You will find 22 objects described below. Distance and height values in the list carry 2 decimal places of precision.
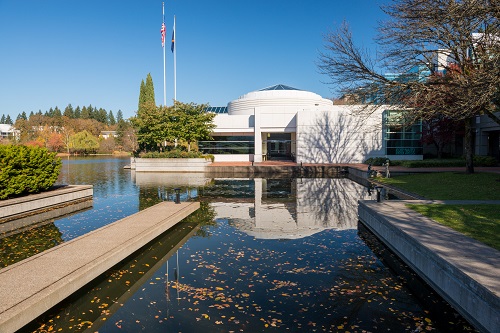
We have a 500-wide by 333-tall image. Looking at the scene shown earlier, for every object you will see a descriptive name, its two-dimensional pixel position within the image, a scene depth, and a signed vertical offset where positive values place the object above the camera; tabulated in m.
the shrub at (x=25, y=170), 14.78 -0.74
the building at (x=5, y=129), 132.25 +9.11
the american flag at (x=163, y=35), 40.16 +13.24
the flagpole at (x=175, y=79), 44.99 +9.35
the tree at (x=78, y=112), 143.50 +16.77
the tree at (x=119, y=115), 182.88 +19.69
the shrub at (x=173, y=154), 37.78 -0.06
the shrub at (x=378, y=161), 36.56 -0.76
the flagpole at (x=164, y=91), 44.27 +7.86
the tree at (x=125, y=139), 88.94 +3.65
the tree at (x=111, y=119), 158.43 +15.31
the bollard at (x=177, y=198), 14.61 -1.83
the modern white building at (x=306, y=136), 40.84 +2.09
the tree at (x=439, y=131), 33.00 +2.20
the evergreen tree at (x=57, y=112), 139.88 +16.42
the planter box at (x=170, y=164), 36.31 -1.09
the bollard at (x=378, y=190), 13.61 -1.38
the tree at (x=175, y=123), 39.88 +3.39
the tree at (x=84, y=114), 136.20 +15.25
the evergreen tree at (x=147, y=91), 67.38 +11.79
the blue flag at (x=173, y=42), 42.16 +13.05
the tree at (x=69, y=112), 133.75 +16.10
